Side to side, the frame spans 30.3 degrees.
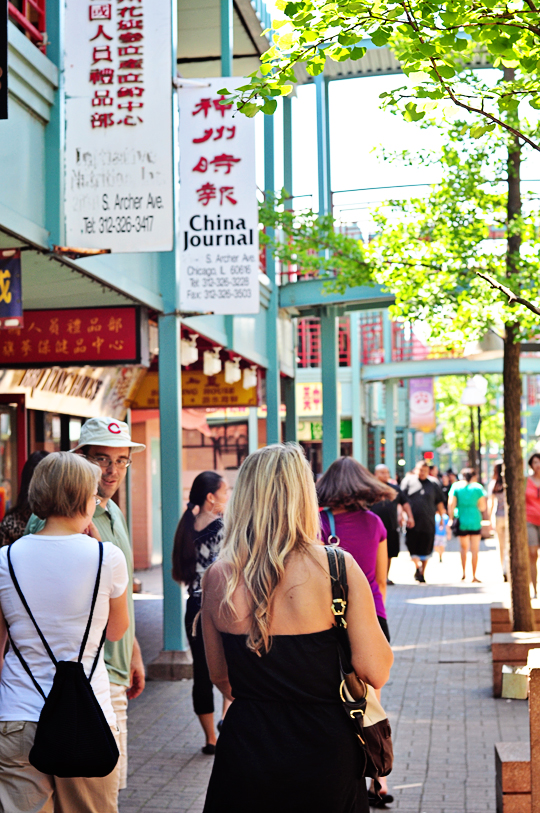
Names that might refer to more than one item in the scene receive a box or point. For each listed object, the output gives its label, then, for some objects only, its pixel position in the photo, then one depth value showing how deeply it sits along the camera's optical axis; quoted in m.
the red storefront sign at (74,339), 8.32
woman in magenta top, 5.19
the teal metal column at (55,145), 6.32
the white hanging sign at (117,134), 6.45
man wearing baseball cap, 4.24
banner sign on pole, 33.84
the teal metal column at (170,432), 9.27
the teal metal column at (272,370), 14.88
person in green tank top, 16.05
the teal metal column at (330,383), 17.06
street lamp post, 22.99
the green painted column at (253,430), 21.30
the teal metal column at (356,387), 29.39
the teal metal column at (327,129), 15.84
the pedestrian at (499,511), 15.17
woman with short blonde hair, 3.29
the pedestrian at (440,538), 20.95
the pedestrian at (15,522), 4.61
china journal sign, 8.21
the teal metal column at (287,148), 15.97
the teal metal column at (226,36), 10.17
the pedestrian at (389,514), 12.32
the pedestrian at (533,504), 12.02
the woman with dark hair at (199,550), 6.40
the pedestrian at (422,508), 16.31
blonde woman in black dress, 2.74
